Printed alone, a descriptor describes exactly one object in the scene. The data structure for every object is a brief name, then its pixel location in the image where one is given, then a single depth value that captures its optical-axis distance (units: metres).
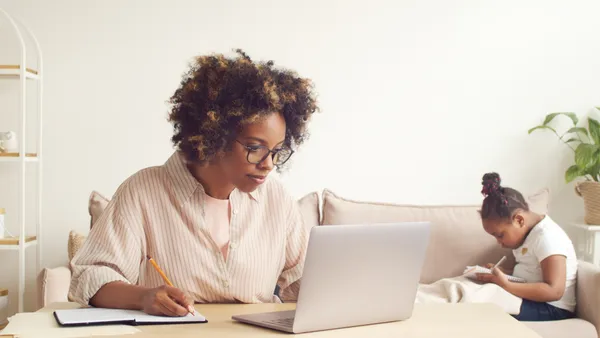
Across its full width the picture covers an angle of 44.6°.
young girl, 2.64
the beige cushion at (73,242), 2.93
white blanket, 2.63
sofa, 2.99
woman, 1.58
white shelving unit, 3.17
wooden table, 1.32
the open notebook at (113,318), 1.33
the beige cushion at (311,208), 3.02
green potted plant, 3.26
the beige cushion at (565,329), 2.62
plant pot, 3.23
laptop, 1.31
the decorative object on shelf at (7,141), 3.27
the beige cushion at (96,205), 2.82
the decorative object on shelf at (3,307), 3.16
